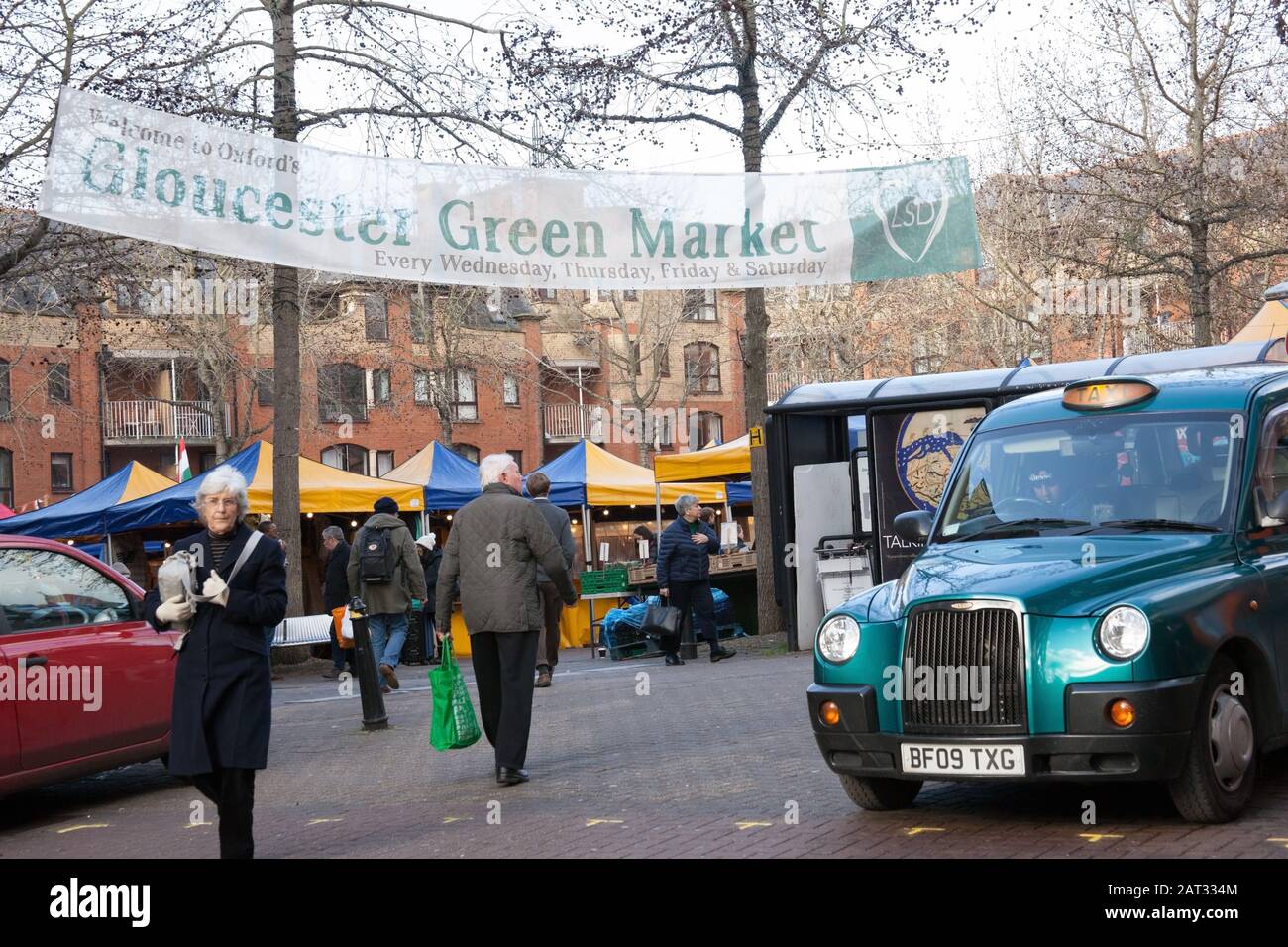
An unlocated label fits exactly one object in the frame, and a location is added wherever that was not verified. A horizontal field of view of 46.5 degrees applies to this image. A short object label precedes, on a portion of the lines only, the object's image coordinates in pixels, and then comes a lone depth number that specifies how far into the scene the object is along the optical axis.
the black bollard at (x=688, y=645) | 18.91
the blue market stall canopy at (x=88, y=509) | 24.52
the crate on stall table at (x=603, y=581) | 23.69
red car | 8.42
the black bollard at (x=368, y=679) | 12.21
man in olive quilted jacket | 8.86
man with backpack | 15.50
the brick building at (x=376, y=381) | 44.12
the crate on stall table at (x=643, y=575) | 23.67
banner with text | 11.98
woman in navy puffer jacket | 17.78
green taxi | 6.14
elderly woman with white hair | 6.12
